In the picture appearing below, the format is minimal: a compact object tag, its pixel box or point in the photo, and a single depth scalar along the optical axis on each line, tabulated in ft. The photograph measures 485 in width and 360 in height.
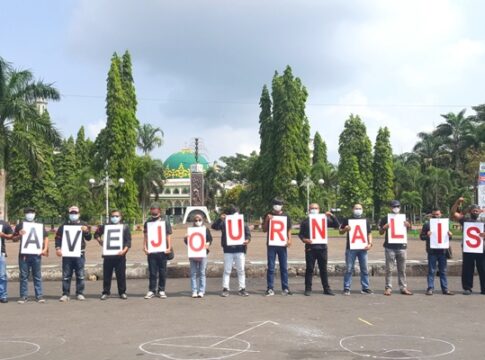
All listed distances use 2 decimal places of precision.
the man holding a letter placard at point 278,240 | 40.86
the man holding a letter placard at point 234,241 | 40.55
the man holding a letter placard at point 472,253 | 41.09
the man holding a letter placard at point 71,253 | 39.40
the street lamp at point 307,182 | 156.80
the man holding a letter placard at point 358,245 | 41.08
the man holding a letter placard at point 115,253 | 39.70
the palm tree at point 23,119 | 104.58
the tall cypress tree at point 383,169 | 211.61
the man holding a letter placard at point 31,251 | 38.75
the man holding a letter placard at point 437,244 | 40.98
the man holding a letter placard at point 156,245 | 40.19
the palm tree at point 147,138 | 247.09
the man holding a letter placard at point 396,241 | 41.14
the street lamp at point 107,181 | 153.99
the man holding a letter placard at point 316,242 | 40.70
